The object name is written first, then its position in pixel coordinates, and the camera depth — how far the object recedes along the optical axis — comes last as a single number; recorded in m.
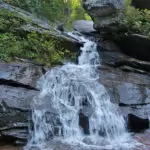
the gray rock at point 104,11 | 12.25
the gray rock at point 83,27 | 16.23
